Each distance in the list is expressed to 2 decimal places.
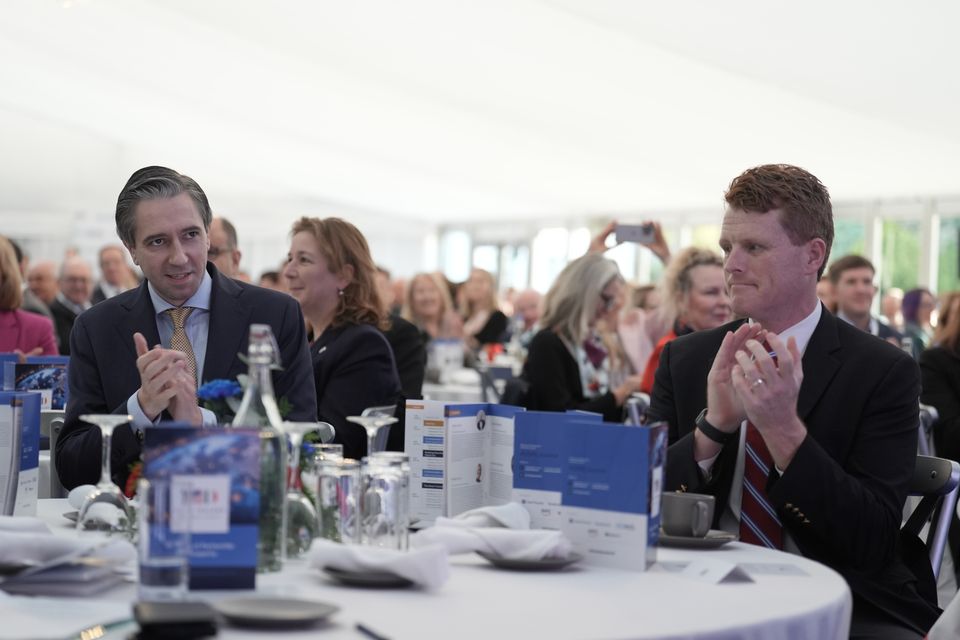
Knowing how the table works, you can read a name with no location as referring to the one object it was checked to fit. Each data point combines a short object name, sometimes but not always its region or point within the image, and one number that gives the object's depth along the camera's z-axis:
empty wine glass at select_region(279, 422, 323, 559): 1.73
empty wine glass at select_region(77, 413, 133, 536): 1.88
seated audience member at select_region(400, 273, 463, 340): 9.37
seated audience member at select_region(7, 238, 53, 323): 7.79
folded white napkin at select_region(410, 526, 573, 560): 1.85
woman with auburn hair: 3.86
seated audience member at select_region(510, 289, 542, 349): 12.30
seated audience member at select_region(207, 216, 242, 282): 5.09
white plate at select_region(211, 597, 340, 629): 1.42
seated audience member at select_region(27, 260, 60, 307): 9.36
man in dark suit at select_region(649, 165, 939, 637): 2.25
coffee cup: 2.12
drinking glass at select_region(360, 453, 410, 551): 1.83
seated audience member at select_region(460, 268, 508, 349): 11.77
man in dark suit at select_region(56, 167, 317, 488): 2.72
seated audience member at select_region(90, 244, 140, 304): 10.59
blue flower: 1.83
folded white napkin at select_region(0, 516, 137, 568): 1.69
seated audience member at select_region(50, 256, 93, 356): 9.03
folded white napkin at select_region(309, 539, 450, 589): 1.65
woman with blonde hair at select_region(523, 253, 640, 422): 5.69
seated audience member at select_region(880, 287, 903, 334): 13.66
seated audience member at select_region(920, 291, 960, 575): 5.19
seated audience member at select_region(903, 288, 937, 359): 10.17
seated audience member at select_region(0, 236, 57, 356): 5.71
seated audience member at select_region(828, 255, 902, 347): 7.02
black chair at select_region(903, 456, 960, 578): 2.58
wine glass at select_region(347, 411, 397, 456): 1.99
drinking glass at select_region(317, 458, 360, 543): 1.87
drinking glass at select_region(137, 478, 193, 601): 1.50
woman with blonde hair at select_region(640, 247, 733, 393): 5.45
